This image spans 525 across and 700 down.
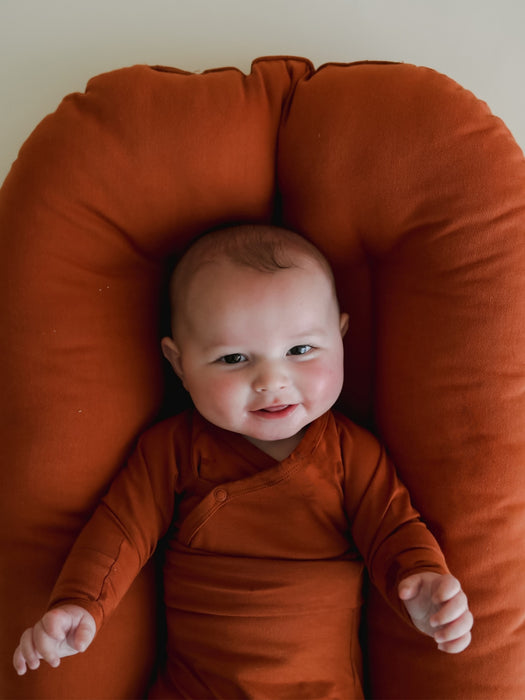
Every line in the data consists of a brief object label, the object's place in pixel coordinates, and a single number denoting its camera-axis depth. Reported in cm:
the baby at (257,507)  109
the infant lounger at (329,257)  109
